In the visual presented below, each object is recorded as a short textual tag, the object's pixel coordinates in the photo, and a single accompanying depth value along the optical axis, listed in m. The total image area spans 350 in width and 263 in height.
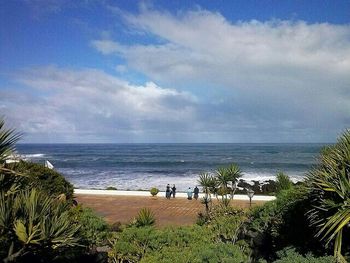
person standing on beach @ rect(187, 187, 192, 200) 22.12
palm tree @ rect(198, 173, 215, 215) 16.34
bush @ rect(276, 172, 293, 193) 14.28
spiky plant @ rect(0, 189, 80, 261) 5.09
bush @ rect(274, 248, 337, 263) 6.20
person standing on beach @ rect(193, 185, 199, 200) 22.03
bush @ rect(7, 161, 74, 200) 12.81
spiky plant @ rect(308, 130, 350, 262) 5.81
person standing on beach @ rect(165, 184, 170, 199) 22.28
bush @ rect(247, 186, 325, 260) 7.75
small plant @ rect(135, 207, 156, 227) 11.29
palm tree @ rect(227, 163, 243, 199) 16.66
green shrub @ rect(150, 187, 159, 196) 23.09
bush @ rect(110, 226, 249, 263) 7.54
